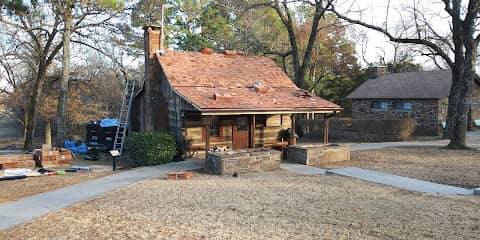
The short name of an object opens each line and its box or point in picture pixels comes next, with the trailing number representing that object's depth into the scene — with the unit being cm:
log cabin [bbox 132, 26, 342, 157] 1502
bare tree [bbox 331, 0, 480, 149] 1770
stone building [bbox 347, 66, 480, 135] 2667
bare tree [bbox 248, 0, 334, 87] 2458
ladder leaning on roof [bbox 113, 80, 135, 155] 1875
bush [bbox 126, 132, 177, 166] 1446
